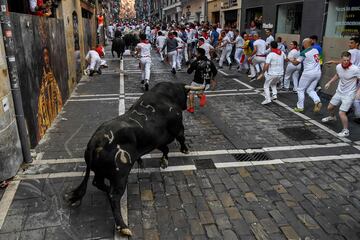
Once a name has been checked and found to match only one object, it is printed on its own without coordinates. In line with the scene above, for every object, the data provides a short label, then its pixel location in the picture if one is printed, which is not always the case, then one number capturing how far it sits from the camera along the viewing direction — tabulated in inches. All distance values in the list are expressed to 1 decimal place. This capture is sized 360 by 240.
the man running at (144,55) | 456.4
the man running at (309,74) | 330.3
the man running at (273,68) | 367.2
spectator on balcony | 282.8
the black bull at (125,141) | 151.0
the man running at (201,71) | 335.9
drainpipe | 189.5
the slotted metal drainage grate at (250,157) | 233.3
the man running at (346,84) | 272.7
